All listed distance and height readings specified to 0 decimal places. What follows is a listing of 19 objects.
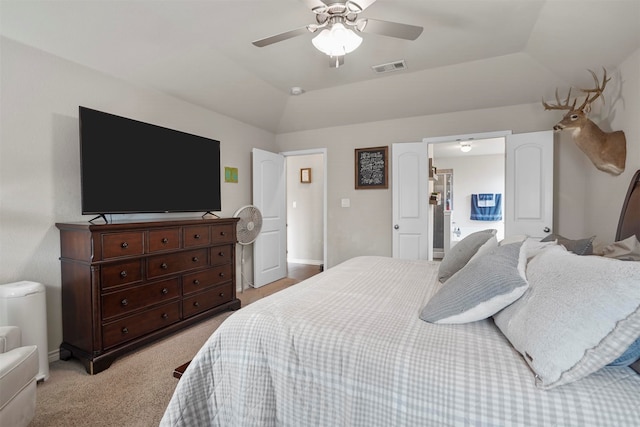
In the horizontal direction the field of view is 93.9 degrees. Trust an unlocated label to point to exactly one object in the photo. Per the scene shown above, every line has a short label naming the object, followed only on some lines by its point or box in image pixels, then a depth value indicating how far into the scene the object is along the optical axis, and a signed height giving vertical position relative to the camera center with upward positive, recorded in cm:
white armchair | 130 -78
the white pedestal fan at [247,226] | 371 -21
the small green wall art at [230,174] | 388 +47
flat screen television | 226 +38
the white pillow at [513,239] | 185 -20
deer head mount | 238 +57
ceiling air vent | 307 +150
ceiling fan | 179 +113
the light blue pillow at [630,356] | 83 -42
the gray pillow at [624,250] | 157 -24
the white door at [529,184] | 324 +26
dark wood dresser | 211 -59
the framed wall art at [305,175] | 597 +68
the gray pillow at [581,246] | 165 -22
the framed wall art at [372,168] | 416 +59
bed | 79 -47
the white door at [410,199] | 388 +12
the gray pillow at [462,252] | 183 -28
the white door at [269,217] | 418 -11
